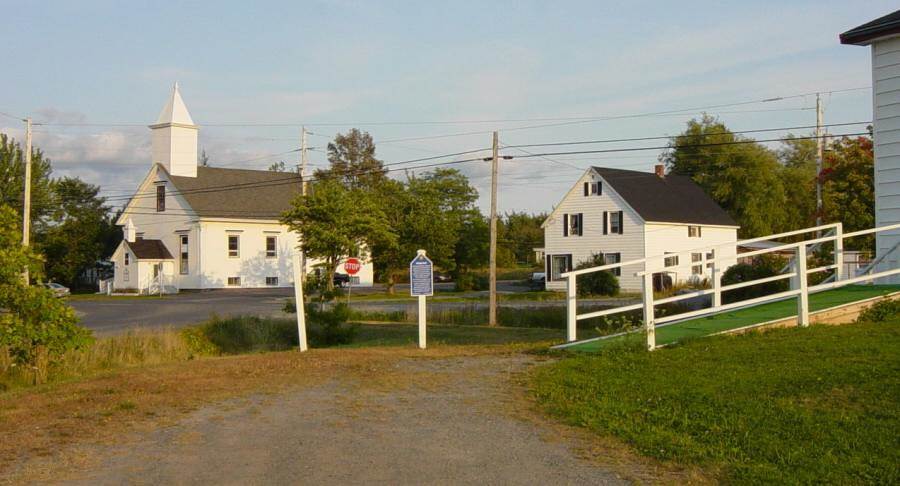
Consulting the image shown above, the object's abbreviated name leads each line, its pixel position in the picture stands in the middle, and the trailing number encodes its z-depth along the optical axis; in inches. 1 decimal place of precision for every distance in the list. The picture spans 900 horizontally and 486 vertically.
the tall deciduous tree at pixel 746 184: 3019.2
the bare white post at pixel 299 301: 695.7
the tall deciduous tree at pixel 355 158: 3959.2
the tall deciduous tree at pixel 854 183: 1396.4
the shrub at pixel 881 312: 504.7
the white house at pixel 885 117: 650.2
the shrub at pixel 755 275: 1144.8
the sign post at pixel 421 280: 642.8
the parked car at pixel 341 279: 2607.3
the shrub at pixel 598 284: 1979.6
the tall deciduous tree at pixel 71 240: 2679.6
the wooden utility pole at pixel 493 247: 1237.7
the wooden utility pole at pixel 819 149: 1550.2
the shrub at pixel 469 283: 2504.9
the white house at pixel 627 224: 2192.4
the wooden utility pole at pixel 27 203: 1836.9
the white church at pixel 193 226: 2450.8
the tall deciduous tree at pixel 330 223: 1839.3
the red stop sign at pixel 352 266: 1204.5
